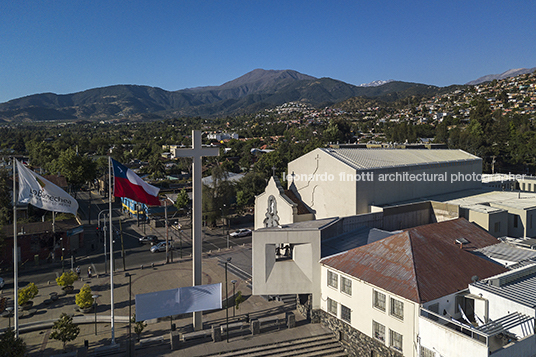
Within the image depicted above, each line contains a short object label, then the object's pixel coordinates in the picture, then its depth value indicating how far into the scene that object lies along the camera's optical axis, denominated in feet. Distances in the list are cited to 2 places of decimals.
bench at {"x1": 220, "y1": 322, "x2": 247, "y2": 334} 73.00
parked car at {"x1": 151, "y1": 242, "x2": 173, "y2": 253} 134.10
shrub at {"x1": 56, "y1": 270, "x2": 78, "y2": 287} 94.68
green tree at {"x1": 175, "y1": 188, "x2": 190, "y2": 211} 178.60
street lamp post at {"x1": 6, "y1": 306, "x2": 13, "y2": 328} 76.49
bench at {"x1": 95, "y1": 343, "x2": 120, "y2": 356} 66.49
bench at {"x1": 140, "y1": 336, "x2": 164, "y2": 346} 69.34
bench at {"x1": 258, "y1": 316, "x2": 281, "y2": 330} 73.26
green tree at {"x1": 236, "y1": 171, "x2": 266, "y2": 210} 191.95
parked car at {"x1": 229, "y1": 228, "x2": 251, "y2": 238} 155.63
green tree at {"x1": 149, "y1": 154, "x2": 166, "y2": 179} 278.52
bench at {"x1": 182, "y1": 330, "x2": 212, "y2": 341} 68.90
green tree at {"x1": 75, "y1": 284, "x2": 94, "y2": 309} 82.89
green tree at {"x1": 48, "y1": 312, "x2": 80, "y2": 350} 66.90
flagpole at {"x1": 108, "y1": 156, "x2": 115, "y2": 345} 68.43
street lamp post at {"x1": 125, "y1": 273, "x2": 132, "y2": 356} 64.39
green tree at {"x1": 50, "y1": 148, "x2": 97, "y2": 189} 211.82
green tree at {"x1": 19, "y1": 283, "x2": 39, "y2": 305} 83.10
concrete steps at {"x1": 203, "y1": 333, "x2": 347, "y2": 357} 65.36
